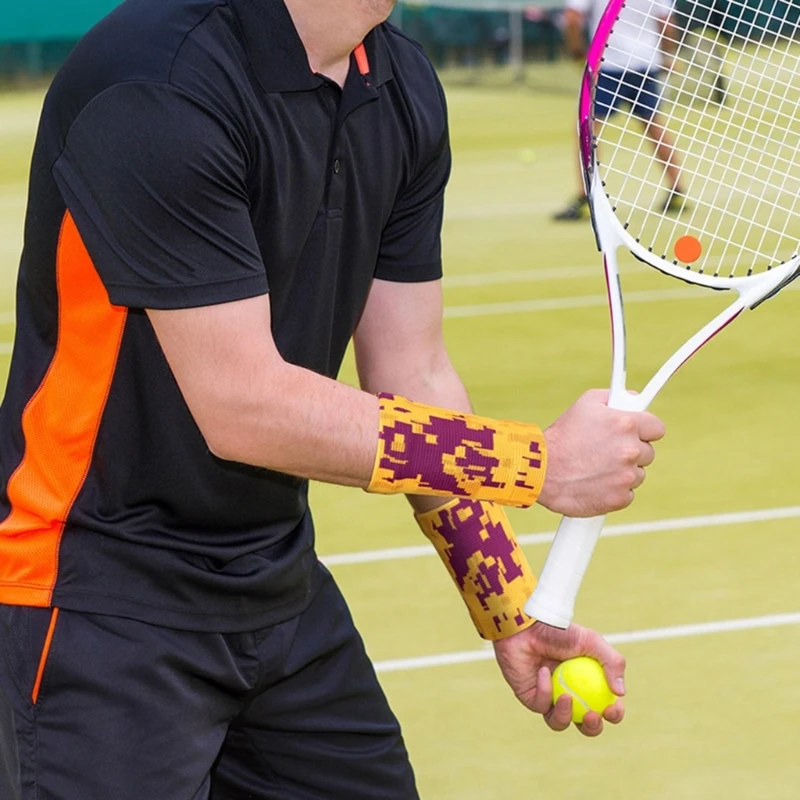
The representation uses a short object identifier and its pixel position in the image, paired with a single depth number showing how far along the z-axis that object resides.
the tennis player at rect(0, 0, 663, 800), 4.32
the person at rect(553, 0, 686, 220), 19.91
